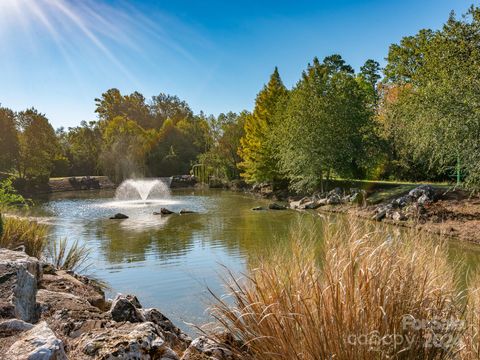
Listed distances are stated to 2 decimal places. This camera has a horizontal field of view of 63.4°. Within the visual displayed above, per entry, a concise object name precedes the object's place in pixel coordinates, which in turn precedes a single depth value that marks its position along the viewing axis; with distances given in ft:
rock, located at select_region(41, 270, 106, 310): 18.04
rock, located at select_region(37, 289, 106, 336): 11.01
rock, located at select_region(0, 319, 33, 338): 9.10
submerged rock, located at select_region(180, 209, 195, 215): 66.04
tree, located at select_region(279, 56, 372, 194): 73.26
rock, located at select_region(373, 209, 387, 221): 50.28
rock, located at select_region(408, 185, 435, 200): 53.57
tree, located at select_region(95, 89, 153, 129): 223.30
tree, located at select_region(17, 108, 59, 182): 122.72
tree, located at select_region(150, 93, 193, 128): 220.84
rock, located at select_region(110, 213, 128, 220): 60.64
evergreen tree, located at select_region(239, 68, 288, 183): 91.40
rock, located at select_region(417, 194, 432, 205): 51.30
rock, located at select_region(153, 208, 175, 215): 64.75
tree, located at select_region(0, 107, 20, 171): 116.98
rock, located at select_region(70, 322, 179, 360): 8.06
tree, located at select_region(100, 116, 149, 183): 144.25
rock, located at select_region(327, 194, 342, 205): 64.18
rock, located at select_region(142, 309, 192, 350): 12.07
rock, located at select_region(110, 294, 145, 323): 12.65
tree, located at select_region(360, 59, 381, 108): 121.29
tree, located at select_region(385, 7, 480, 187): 40.29
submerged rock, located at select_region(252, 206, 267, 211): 67.87
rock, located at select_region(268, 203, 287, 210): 68.23
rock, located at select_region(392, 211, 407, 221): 47.08
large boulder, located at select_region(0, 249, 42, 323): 10.60
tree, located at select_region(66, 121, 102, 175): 163.12
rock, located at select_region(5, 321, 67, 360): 7.09
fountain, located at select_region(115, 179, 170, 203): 99.19
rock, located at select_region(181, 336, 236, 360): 8.78
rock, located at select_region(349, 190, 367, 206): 58.95
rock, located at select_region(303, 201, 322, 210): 65.62
